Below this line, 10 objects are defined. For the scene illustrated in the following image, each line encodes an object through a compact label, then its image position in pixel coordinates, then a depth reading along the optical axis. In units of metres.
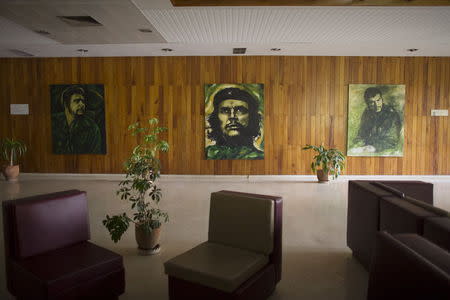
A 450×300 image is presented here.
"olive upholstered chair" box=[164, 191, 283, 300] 2.50
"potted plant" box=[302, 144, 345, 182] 8.02
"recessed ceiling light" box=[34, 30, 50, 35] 6.06
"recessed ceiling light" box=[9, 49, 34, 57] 7.61
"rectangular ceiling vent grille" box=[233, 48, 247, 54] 7.56
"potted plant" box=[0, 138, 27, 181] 8.24
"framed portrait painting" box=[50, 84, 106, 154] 8.57
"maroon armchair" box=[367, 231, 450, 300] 1.45
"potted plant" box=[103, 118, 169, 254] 3.73
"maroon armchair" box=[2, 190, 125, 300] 2.47
